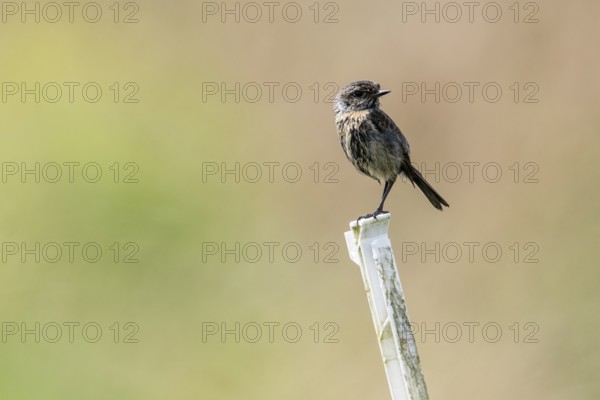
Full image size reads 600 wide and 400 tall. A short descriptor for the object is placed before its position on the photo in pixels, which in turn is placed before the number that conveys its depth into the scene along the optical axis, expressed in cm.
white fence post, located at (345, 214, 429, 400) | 905
